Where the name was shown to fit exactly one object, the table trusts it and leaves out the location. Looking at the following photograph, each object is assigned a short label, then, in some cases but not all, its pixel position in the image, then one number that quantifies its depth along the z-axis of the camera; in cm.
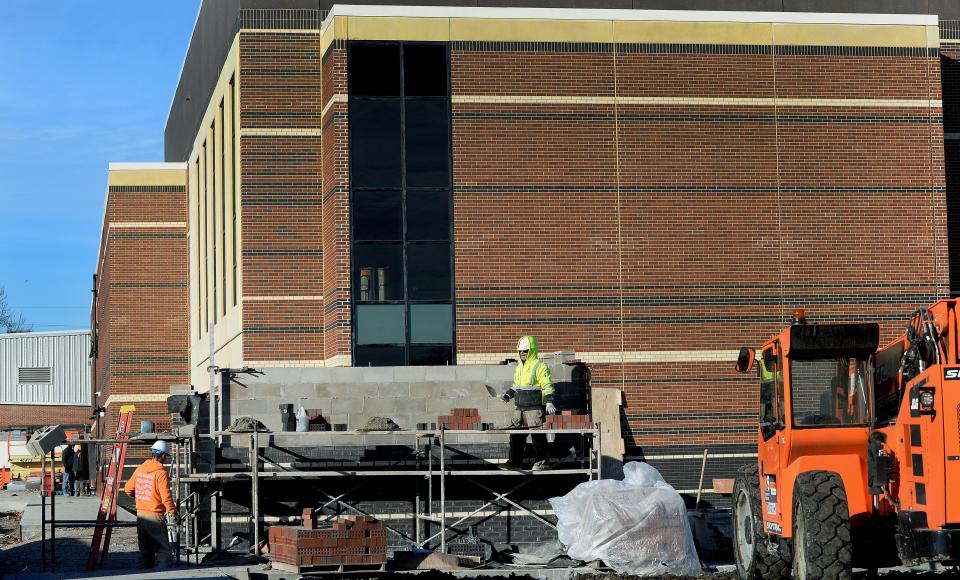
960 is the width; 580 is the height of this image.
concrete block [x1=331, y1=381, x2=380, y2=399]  2348
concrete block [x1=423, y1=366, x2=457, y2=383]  2361
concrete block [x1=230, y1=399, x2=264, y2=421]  2319
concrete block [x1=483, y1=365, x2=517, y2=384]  2381
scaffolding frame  2162
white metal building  7644
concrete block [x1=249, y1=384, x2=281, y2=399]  2326
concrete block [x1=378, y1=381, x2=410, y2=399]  2350
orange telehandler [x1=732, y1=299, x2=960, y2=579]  1262
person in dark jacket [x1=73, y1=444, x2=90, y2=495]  4853
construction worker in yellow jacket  2178
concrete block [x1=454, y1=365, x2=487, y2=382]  2367
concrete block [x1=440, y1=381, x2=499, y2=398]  2361
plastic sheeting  1933
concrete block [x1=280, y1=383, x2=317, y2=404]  2334
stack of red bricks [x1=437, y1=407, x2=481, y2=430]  2231
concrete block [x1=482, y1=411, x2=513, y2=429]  2372
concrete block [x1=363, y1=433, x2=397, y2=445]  2288
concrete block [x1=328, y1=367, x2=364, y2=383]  2350
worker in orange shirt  1916
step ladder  1994
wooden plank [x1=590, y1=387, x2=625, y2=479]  2520
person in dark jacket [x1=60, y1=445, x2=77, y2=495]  4781
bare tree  10638
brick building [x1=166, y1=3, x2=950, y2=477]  2677
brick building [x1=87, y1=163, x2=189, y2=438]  4222
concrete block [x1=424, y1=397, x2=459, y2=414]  2353
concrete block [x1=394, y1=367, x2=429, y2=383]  2356
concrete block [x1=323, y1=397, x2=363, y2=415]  2341
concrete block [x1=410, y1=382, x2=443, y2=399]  2355
